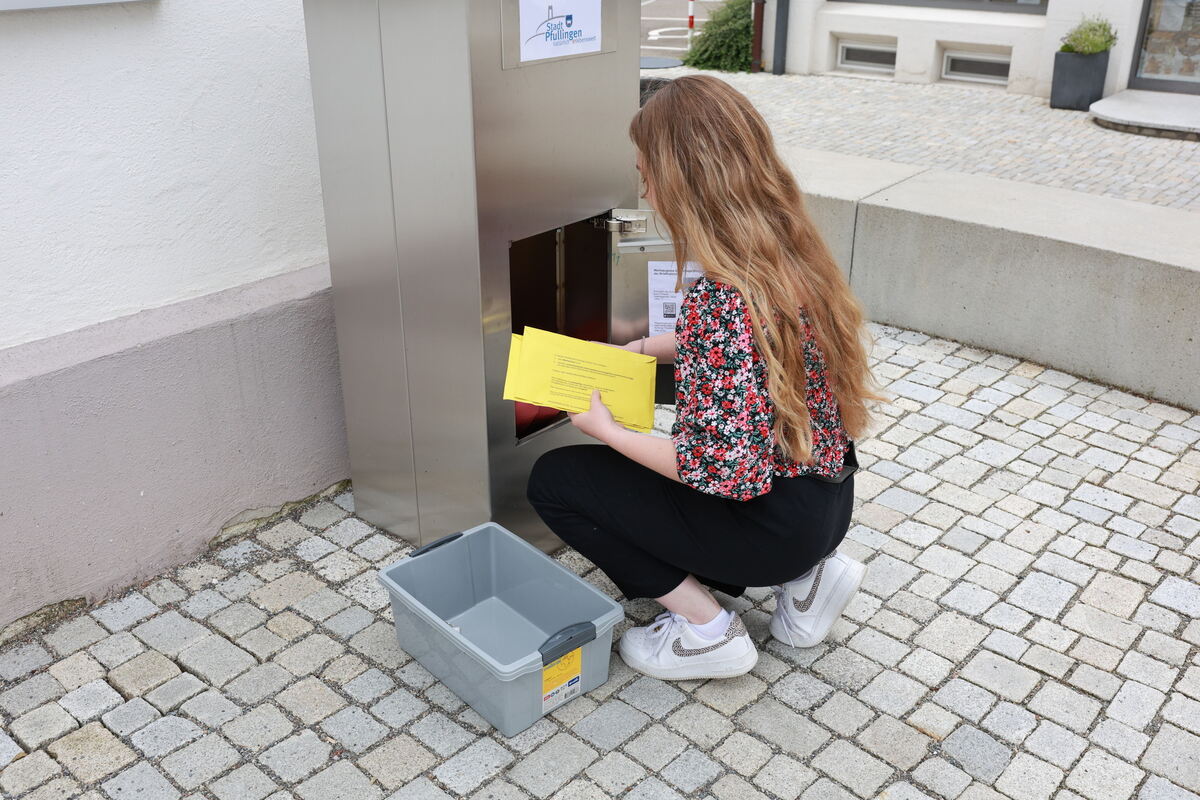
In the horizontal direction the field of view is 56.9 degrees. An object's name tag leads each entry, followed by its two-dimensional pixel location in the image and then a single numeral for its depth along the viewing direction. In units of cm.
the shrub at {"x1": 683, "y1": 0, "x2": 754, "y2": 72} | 1259
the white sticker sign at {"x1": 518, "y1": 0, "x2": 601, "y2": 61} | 290
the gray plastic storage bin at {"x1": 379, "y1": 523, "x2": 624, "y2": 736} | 278
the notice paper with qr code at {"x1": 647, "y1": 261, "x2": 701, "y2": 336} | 328
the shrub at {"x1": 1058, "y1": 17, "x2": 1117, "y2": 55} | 989
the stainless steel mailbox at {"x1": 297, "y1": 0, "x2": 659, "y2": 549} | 290
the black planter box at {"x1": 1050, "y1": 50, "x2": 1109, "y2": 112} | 989
